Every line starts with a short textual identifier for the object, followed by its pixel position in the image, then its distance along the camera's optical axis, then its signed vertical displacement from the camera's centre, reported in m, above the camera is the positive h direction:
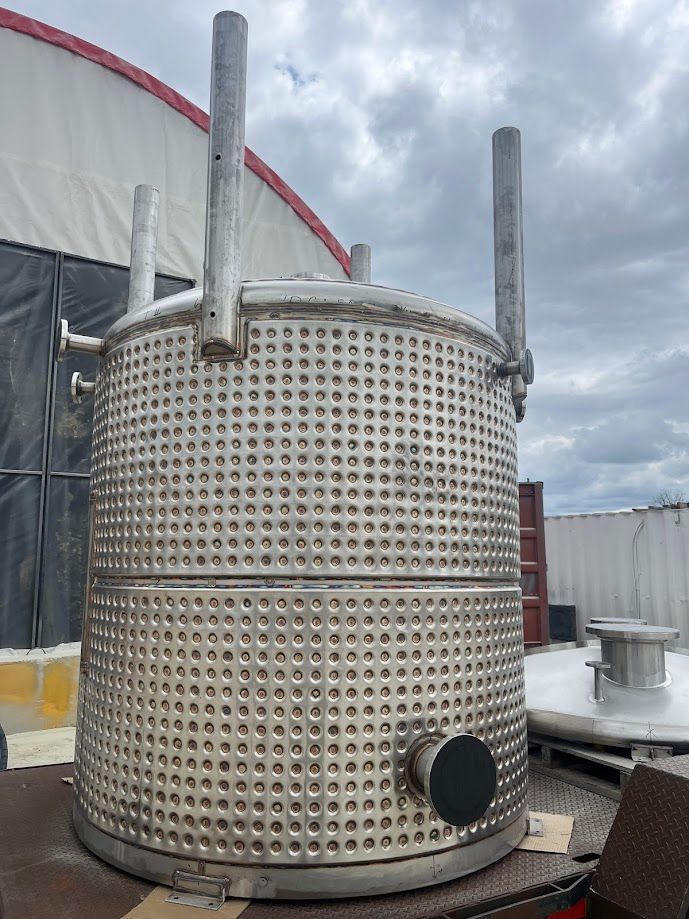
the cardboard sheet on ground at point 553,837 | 2.14 -0.89
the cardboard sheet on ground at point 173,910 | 1.69 -0.87
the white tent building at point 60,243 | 8.43 +4.32
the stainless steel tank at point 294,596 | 1.82 -0.10
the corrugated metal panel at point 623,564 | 10.48 -0.06
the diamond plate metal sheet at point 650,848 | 1.76 -0.76
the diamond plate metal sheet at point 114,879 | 1.74 -0.89
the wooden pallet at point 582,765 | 2.64 -0.86
